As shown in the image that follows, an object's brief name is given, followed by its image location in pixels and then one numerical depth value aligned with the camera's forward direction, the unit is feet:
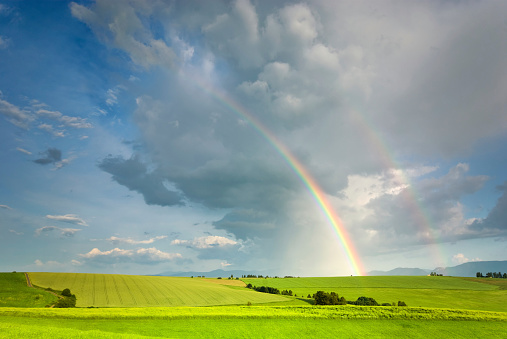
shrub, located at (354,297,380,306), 318.04
